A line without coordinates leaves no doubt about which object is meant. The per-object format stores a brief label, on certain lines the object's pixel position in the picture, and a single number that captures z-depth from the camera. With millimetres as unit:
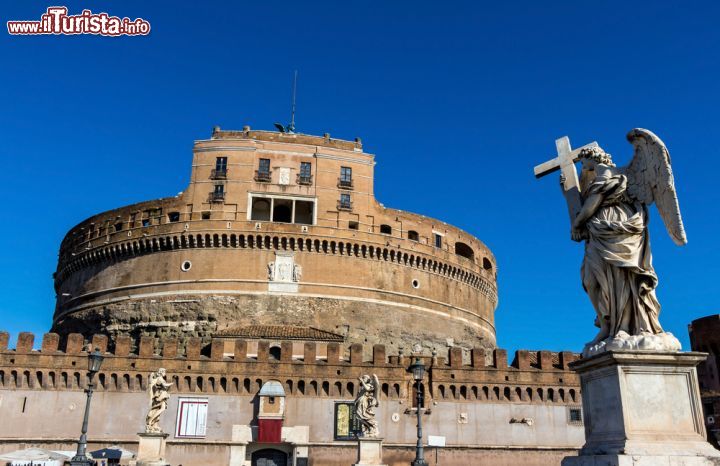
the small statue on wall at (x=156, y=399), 22609
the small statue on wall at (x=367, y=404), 21156
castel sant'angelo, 41562
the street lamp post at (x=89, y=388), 16277
